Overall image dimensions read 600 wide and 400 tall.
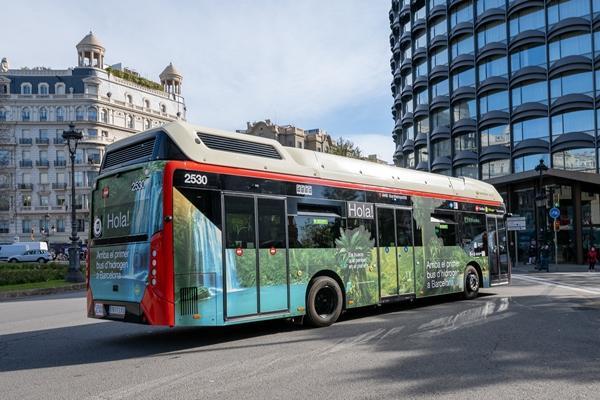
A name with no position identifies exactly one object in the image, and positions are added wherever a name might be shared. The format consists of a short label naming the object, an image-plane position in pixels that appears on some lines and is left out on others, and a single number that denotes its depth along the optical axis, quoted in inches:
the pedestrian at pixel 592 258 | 1166.9
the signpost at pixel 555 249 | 1455.7
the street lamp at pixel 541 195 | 1284.4
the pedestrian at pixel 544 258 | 1199.6
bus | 303.1
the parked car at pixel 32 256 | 2102.6
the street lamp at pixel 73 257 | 921.6
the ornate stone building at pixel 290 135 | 3740.2
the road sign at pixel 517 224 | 1255.4
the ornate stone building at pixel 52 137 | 3142.2
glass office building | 1550.2
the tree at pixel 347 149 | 2578.5
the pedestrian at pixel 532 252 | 1525.6
